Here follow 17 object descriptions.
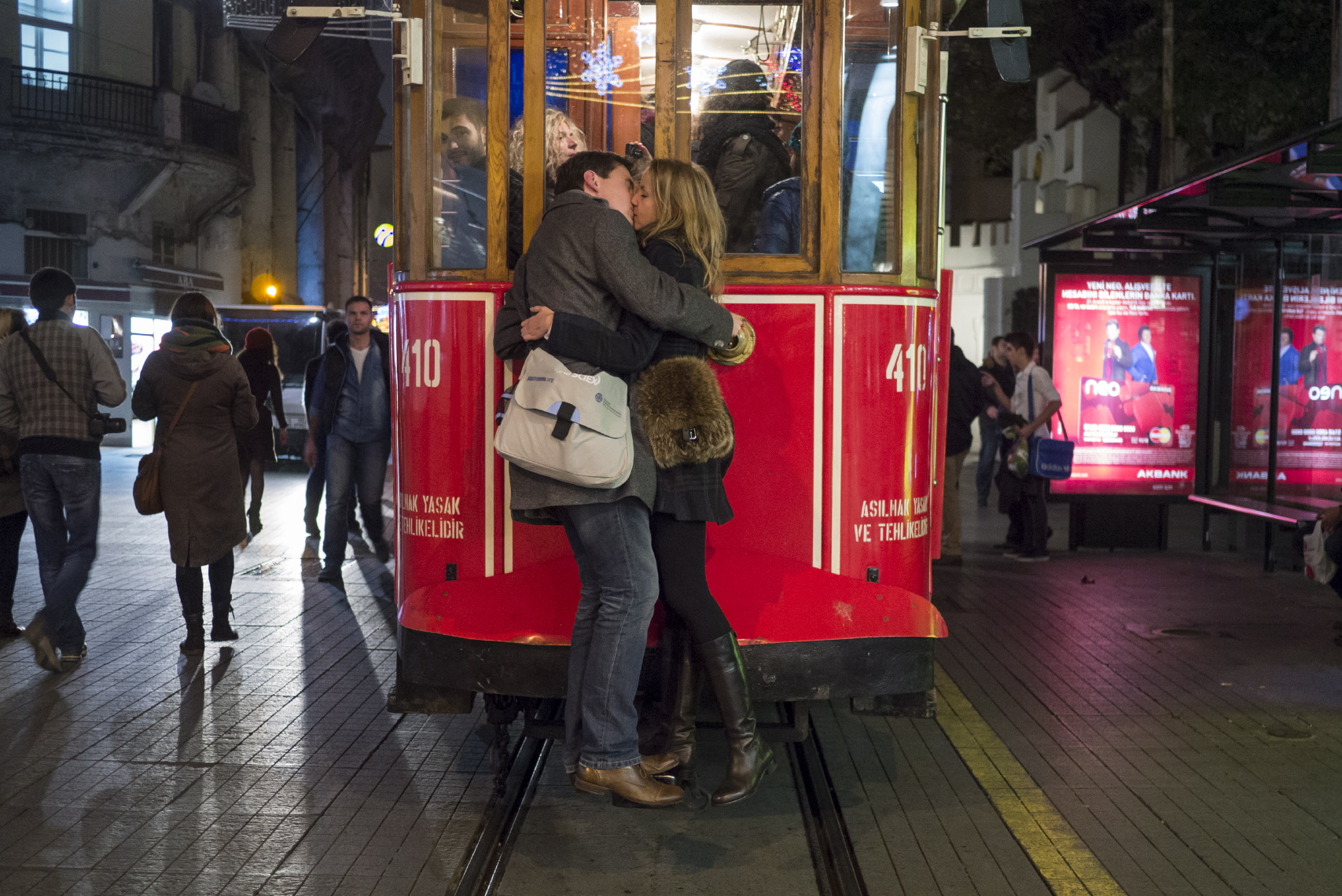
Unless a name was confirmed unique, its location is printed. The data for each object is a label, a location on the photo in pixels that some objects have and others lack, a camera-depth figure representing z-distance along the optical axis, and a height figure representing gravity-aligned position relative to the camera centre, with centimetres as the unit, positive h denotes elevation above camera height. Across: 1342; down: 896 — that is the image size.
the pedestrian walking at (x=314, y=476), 996 -78
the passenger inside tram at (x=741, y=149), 468 +77
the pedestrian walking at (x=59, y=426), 666 -29
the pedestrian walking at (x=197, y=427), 690 -29
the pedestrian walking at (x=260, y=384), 1016 -11
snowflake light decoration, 482 +106
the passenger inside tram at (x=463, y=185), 473 +64
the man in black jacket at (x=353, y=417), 905 -31
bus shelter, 1053 +13
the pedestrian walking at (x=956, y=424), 1066 -37
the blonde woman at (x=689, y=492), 405 -35
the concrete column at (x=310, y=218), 3484 +387
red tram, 463 +30
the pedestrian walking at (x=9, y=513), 695 -76
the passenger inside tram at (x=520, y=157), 471 +74
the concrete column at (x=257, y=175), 2964 +425
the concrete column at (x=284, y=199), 3192 +406
